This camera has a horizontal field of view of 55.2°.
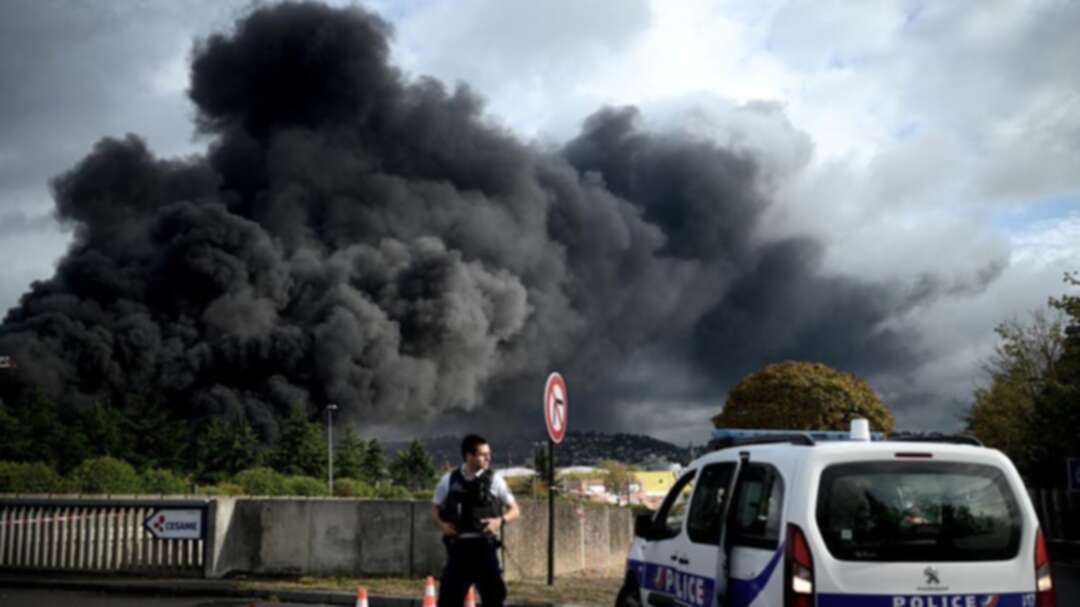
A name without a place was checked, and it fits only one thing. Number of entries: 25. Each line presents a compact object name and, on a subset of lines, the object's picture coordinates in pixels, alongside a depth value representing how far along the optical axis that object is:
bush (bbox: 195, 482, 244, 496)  38.16
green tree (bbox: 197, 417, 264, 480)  70.38
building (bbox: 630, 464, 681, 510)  113.69
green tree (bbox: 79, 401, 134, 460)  66.56
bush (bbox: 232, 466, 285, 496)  43.16
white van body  5.09
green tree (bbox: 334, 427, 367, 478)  74.12
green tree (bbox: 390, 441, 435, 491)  87.50
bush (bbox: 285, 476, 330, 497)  44.38
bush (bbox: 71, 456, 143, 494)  37.28
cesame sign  14.04
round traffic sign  12.93
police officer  7.05
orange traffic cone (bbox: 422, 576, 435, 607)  6.85
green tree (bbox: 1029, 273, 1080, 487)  27.39
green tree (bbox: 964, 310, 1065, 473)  36.72
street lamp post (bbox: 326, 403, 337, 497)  67.50
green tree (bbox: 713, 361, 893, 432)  50.72
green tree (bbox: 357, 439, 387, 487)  80.59
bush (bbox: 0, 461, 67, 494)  34.02
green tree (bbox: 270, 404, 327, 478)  72.50
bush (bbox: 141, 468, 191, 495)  40.66
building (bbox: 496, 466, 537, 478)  100.91
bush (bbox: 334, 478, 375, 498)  49.81
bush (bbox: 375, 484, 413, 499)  47.47
